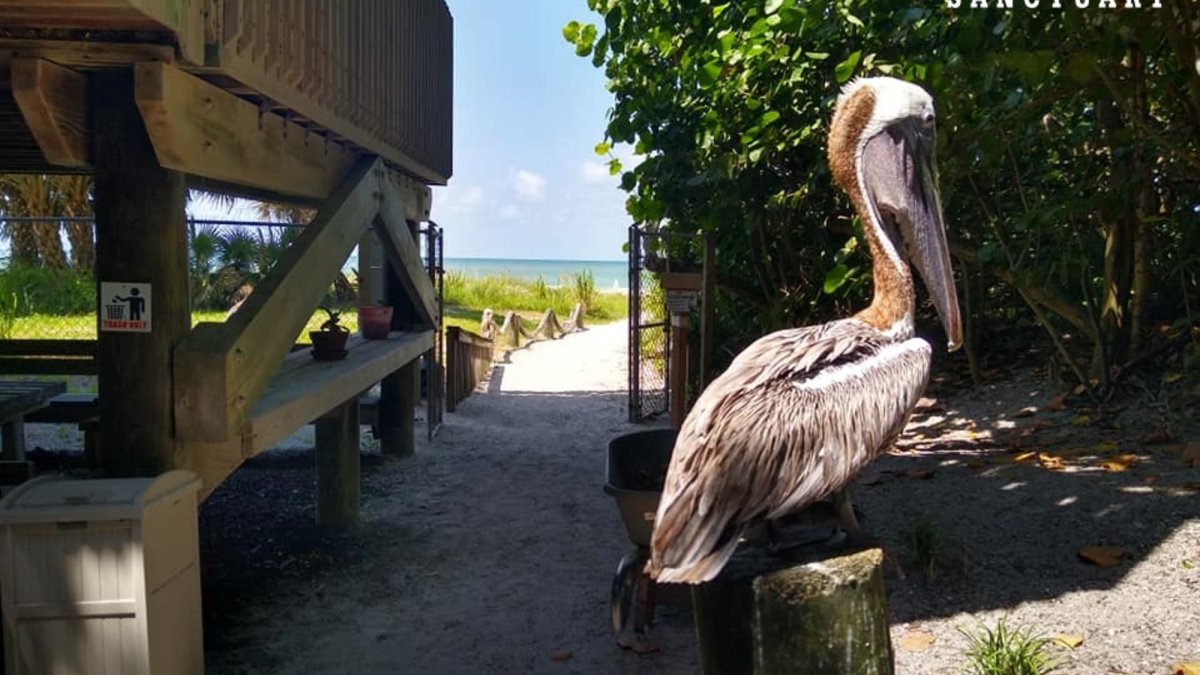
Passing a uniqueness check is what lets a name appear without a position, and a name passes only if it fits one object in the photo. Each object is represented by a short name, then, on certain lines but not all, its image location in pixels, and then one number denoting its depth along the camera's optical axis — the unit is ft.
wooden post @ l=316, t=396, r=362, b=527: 25.41
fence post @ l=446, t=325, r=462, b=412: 42.70
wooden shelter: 13.85
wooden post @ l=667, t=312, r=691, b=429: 29.19
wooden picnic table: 21.75
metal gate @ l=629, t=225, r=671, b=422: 40.09
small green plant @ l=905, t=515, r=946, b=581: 18.26
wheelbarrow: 17.01
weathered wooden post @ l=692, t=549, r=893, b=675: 9.81
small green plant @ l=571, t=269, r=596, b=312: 106.63
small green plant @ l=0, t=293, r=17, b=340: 48.61
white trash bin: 13.53
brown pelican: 10.96
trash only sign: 15.42
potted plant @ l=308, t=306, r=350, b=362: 24.54
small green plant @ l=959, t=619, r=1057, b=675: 14.23
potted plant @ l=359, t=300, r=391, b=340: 30.37
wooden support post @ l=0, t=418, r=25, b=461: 24.16
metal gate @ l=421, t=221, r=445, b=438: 37.70
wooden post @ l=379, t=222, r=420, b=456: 33.73
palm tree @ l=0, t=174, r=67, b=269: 74.79
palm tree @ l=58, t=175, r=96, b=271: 85.15
